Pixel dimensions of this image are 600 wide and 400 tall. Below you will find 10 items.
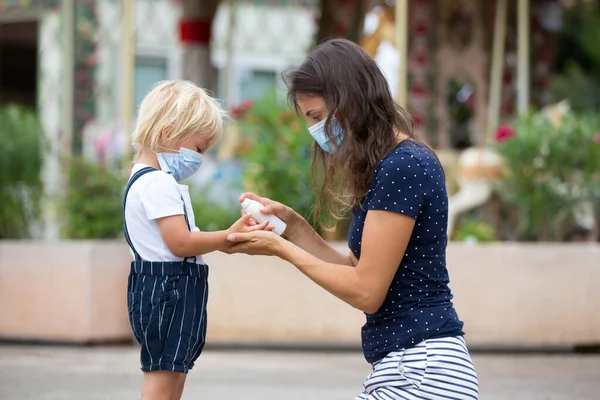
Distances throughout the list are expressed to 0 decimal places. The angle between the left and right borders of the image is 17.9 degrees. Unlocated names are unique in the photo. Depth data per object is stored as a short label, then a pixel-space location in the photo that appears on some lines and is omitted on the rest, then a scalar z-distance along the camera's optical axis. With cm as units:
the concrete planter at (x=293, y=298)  1323
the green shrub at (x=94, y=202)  1430
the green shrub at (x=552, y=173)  1388
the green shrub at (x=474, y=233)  1428
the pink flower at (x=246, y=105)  1552
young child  578
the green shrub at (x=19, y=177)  1494
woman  495
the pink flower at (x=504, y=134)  1443
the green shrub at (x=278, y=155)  1353
